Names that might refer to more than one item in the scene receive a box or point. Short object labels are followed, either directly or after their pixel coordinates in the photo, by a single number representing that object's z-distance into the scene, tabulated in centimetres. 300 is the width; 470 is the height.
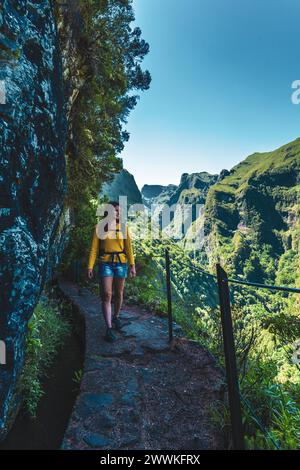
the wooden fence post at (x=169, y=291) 494
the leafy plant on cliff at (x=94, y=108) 662
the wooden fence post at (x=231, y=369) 225
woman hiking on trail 476
